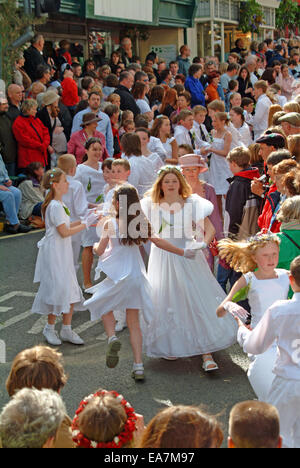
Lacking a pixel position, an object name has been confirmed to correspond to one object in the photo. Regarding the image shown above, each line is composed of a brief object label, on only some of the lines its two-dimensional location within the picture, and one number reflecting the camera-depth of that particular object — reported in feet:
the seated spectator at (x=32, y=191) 38.29
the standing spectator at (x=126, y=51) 62.57
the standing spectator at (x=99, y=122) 39.04
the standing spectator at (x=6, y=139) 39.24
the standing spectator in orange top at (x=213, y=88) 56.39
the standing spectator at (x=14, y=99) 40.50
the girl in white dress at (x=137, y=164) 28.30
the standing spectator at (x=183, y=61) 65.77
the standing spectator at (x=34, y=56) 47.60
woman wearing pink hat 23.38
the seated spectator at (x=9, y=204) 36.45
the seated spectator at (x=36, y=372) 11.46
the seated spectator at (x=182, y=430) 9.00
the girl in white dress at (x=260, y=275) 15.12
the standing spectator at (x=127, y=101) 44.09
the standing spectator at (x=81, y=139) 33.94
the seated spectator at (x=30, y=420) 9.06
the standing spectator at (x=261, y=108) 45.11
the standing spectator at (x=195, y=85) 53.42
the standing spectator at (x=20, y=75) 44.88
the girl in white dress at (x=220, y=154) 34.73
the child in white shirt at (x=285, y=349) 12.63
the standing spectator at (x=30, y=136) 39.49
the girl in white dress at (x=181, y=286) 19.67
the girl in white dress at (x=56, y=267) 21.80
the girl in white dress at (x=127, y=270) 19.19
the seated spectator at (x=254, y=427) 9.11
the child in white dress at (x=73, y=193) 24.67
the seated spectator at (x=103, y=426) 9.82
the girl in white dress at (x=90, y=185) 27.14
